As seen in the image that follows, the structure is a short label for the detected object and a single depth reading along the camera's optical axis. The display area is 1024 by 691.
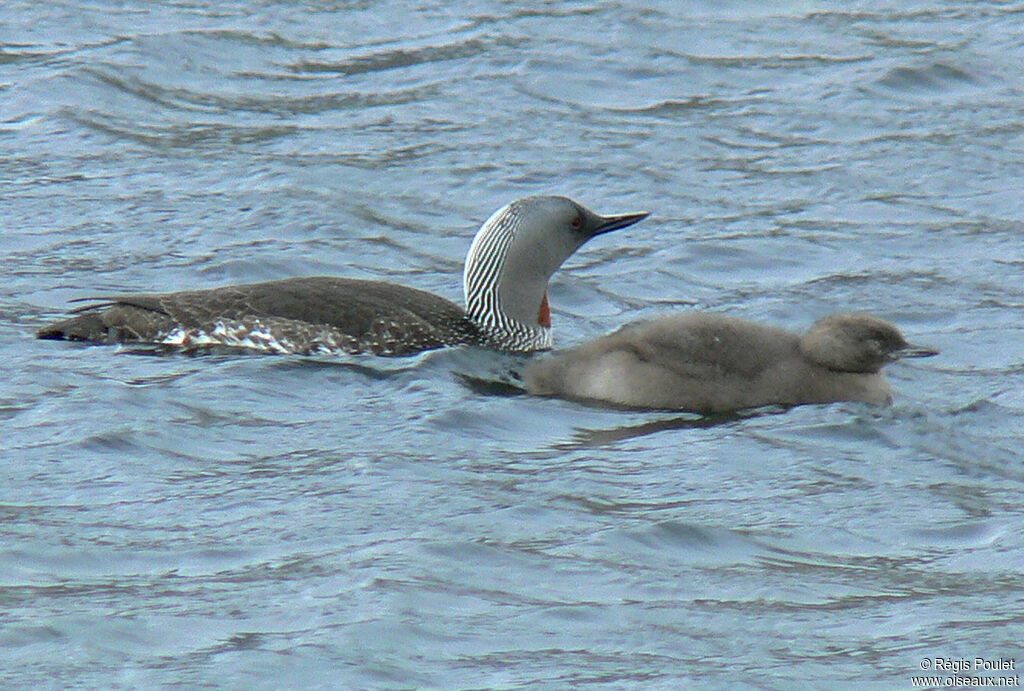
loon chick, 17.00
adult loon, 18.48
